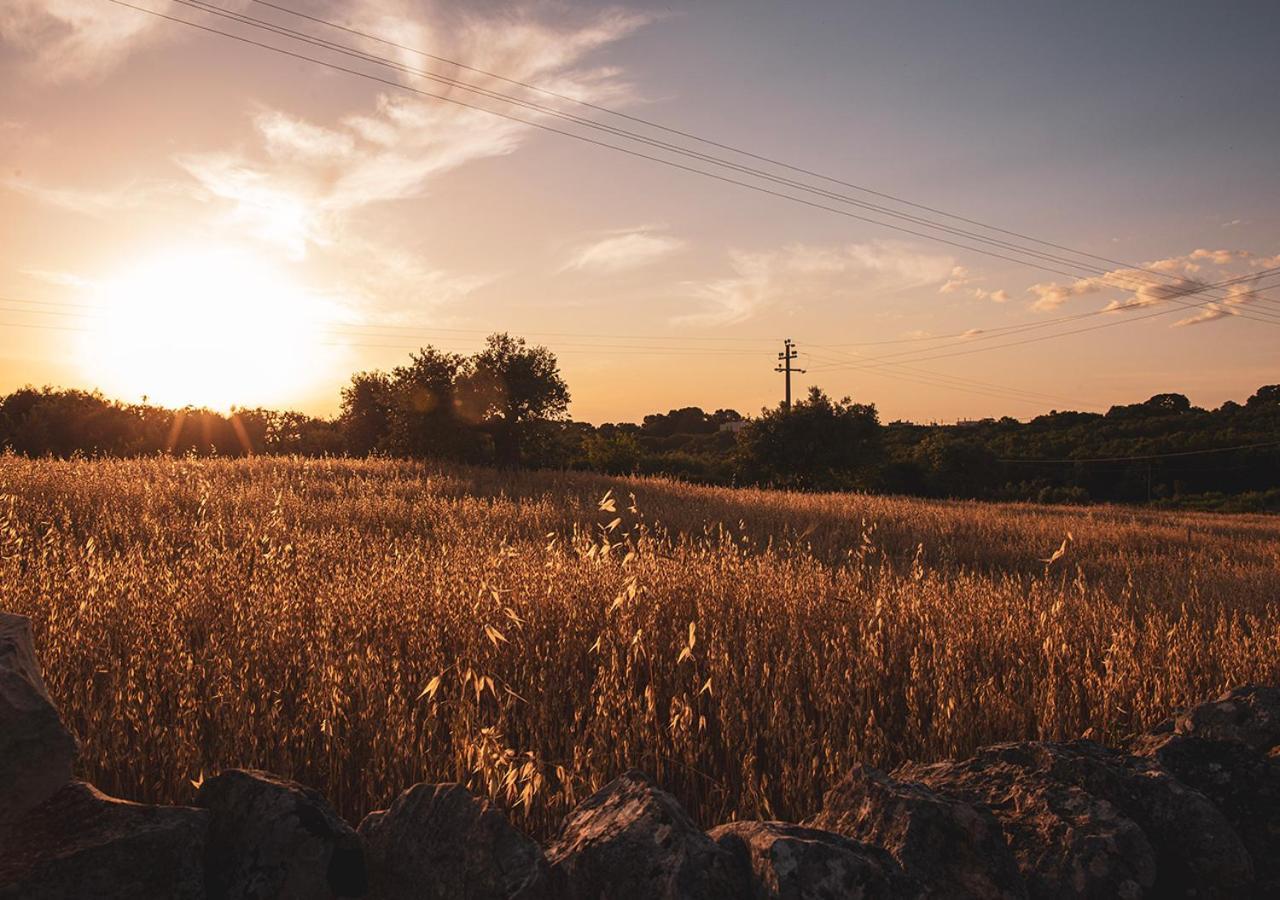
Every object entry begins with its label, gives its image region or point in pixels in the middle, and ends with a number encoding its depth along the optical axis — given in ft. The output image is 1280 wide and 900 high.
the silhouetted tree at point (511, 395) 94.94
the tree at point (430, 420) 93.97
